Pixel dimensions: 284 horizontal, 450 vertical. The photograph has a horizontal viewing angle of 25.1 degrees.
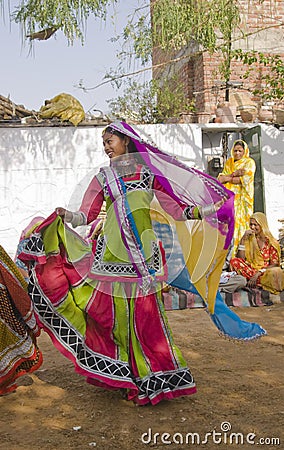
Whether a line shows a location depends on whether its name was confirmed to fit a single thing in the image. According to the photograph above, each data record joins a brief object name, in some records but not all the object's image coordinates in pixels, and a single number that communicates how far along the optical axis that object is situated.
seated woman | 6.95
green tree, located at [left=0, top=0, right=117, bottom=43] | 4.73
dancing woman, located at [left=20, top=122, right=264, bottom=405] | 3.58
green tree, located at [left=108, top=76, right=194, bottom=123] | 11.48
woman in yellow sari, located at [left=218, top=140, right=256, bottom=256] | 8.58
